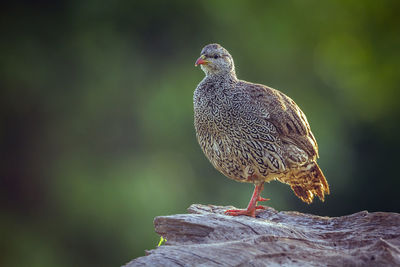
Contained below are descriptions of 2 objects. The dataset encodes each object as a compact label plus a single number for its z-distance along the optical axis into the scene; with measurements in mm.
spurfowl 13719
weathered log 9133
